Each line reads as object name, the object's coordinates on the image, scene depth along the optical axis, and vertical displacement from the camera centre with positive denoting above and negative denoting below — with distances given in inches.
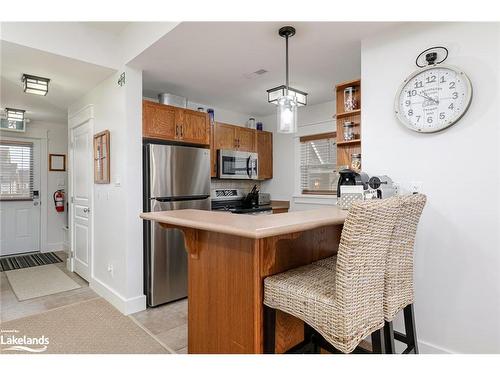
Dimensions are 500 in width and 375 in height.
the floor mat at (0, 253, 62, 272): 176.1 -48.9
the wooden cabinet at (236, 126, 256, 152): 170.9 +25.1
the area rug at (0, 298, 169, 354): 86.9 -48.4
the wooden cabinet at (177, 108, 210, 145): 135.0 +26.1
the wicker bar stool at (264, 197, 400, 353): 47.6 -19.1
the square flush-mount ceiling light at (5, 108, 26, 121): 164.1 +38.3
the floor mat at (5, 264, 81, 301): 134.8 -49.1
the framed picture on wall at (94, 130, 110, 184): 122.8 +10.7
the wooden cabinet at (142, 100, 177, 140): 121.4 +25.8
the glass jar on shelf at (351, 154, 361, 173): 98.0 +6.3
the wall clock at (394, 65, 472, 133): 71.7 +21.0
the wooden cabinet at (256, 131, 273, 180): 185.3 +18.0
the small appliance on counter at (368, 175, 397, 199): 78.7 -1.3
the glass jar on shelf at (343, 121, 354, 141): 100.3 +17.1
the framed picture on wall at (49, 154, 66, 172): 215.5 +14.8
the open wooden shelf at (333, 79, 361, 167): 98.0 +19.1
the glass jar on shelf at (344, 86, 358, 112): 98.2 +27.0
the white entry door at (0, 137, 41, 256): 197.5 -8.6
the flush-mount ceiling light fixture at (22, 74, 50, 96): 117.1 +39.2
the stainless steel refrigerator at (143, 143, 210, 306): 118.4 -9.8
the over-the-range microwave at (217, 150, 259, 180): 160.2 +9.6
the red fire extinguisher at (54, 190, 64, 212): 214.2 -12.5
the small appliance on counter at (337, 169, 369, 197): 76.4 +0.8
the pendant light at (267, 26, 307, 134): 82.7 +19.5
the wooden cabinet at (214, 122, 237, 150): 159.2 +24.6
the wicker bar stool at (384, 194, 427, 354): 55.6 -17.1
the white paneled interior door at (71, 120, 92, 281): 143.1 -7.4
